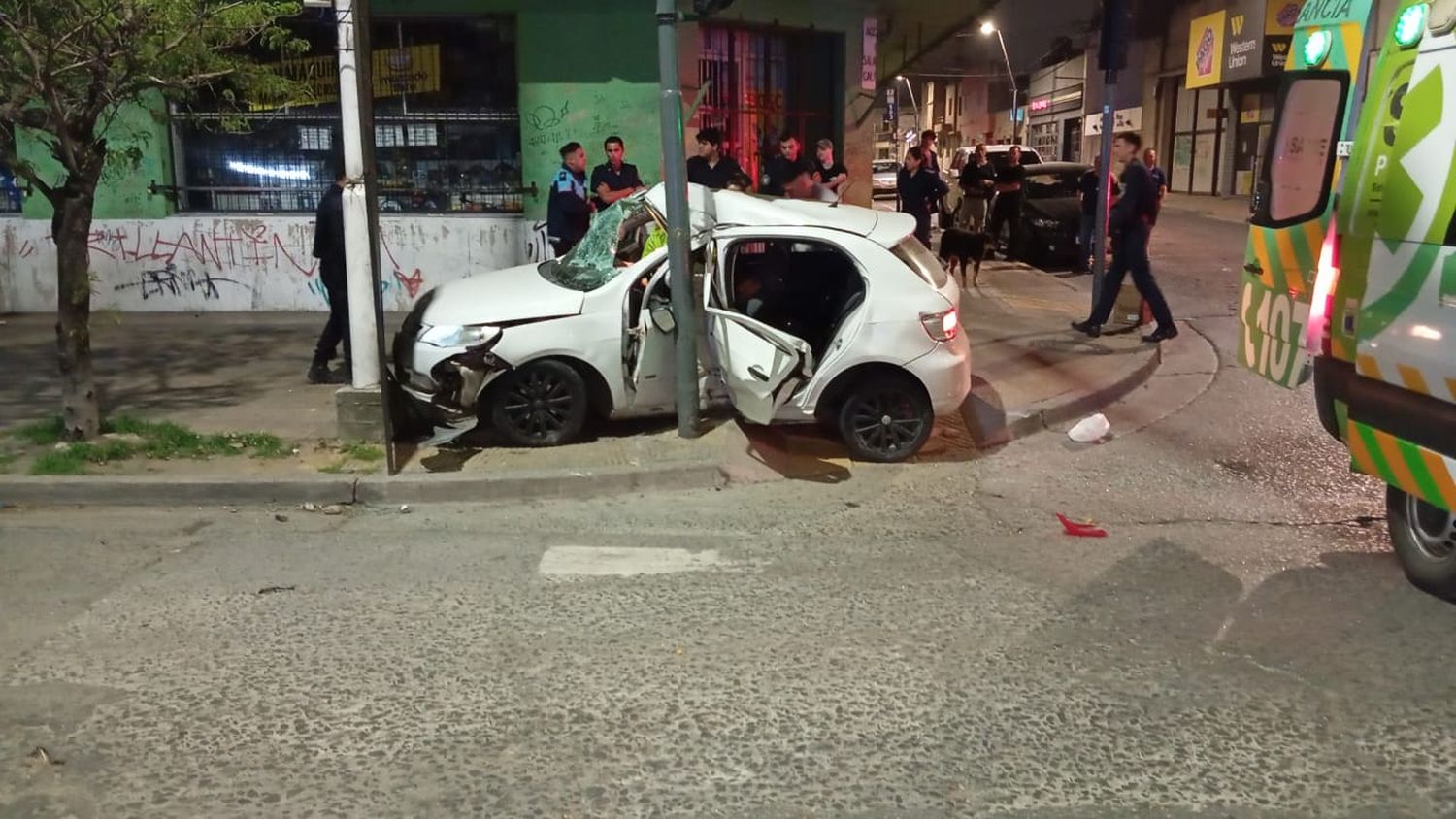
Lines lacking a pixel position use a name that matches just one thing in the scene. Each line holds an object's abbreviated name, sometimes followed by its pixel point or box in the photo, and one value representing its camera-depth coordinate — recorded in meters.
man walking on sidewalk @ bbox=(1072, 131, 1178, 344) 10.69
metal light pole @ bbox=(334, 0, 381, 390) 7.06
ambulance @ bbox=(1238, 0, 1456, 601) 4.40
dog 13.66
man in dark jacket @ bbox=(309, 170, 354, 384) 9.02
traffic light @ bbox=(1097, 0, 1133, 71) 10.75
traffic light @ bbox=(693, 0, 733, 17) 7.02
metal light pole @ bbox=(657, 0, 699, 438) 7.25
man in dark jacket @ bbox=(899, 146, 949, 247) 13.99
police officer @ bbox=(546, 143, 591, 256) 10.41
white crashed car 7.23
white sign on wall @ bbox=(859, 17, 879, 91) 16.70
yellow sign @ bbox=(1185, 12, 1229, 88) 36.34
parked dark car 16.84
